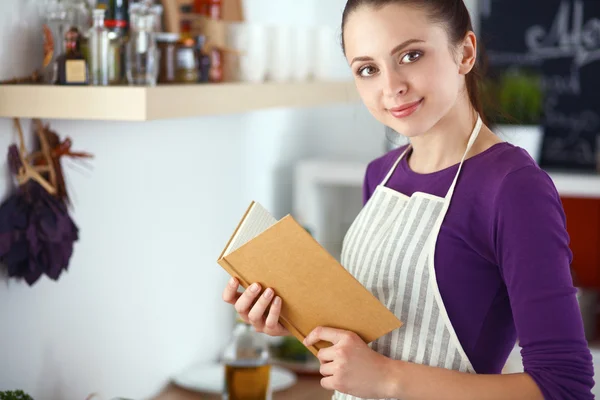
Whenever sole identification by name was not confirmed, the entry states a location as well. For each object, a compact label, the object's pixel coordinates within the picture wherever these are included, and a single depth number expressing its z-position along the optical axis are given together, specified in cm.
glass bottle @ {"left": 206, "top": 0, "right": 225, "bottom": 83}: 230
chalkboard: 328
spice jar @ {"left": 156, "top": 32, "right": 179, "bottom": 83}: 212
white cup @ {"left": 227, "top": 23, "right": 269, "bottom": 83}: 239
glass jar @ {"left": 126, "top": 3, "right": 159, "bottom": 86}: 199
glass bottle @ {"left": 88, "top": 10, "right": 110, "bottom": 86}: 194
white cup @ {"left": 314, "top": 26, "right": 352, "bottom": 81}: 270
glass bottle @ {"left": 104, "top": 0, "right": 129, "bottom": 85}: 197
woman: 154
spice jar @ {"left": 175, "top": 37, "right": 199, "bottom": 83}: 214
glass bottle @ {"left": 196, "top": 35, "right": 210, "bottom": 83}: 222
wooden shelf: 187
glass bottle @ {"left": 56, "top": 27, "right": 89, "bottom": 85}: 192
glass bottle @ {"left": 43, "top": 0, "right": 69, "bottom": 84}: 197
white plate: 255
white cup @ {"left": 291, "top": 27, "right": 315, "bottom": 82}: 259
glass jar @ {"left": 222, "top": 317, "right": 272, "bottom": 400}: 244
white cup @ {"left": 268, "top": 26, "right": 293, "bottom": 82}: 250
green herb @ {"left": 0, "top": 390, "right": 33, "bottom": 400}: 190
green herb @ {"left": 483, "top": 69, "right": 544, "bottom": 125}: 321
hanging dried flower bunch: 196
